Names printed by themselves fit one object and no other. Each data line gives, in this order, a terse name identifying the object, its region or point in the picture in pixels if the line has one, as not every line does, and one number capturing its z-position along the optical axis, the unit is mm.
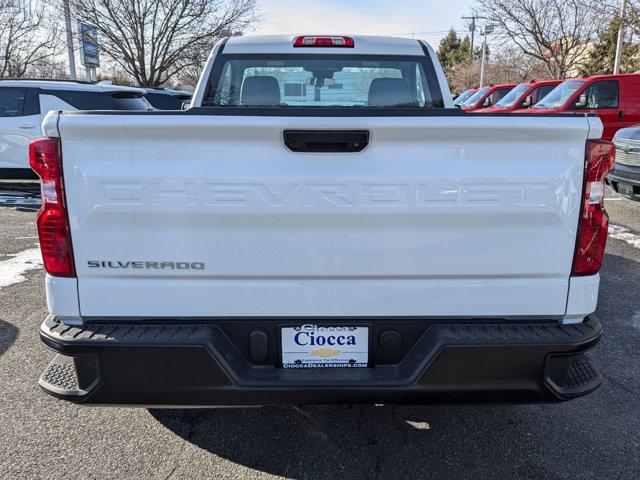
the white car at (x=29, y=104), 8750
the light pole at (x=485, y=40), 29672
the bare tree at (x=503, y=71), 35219
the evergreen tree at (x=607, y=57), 24392
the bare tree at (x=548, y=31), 25250
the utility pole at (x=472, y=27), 51050
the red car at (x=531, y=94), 14883
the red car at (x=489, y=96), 17859
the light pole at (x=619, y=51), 20144
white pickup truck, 1904
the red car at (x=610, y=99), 11414
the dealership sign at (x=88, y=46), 19484
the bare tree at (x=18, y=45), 20156
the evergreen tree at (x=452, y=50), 59594
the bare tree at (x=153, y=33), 19812
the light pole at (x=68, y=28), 18812
